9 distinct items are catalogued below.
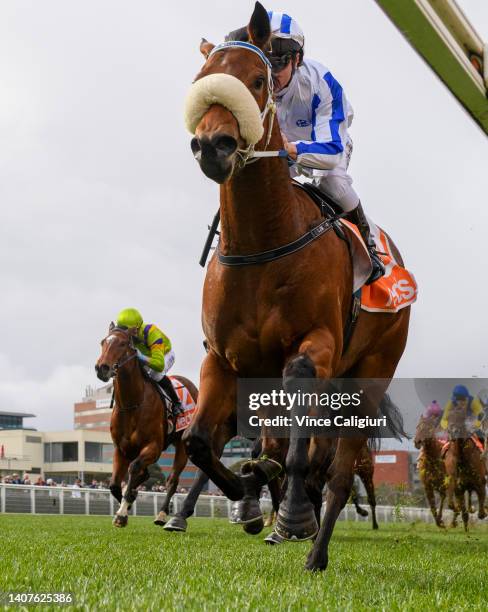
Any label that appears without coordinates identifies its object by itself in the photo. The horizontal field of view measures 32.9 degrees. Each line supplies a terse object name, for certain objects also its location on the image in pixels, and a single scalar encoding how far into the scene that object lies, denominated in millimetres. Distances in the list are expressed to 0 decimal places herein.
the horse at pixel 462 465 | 13250
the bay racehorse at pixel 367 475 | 12852
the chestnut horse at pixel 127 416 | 11180
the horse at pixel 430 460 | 13969
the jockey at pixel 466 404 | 12322
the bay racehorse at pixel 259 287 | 3941
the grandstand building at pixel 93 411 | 103750
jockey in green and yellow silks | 11805
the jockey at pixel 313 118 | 4762
